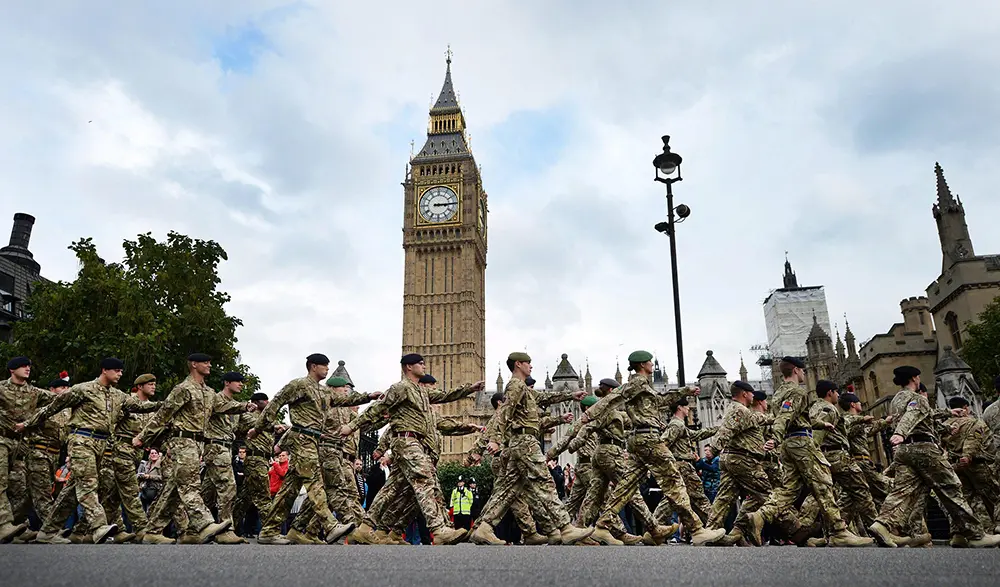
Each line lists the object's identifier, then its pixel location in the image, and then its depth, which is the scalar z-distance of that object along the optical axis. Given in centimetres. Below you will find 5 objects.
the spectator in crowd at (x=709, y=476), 1307
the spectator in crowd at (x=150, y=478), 1176
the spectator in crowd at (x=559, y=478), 1369
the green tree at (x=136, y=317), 2019
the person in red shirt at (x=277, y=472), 1292
